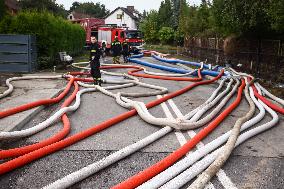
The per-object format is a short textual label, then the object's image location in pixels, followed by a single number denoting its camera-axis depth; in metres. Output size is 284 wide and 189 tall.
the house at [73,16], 61.74
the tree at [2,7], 19.84
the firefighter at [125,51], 15.25
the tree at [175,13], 42.48
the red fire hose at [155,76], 8.78
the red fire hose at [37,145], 3.12
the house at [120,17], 56.02
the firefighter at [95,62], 7.89
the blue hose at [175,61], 11.65
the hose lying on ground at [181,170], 2.60
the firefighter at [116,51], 13.87
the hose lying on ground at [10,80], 6.29
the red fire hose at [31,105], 4.54
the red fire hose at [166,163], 2.52
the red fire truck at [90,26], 22.12
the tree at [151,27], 40.71
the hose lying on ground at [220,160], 2.63
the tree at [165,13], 41.92
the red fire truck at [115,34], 20.74
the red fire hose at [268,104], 5.52
